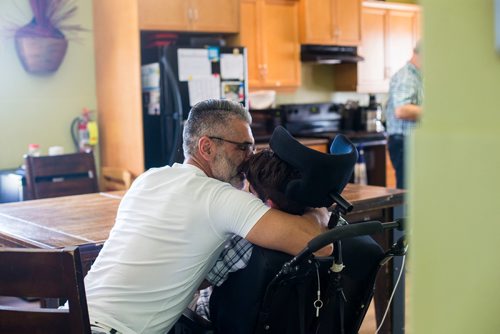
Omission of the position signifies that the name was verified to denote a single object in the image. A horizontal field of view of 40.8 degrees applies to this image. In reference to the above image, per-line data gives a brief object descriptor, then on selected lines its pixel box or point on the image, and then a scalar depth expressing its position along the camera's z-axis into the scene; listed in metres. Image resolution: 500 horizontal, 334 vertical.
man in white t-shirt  1.71
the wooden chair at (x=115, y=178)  4.90
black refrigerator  4.71
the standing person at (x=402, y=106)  4.59
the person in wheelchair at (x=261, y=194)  1.75
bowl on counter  5.93
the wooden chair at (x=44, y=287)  1.47
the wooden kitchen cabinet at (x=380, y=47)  6.62
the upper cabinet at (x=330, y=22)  6.08
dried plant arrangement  4.71
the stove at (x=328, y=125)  5.95
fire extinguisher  5.09
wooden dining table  2.17
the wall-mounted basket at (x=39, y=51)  4.71
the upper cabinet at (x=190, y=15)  4.80
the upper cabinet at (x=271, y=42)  5.77
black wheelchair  1.60
